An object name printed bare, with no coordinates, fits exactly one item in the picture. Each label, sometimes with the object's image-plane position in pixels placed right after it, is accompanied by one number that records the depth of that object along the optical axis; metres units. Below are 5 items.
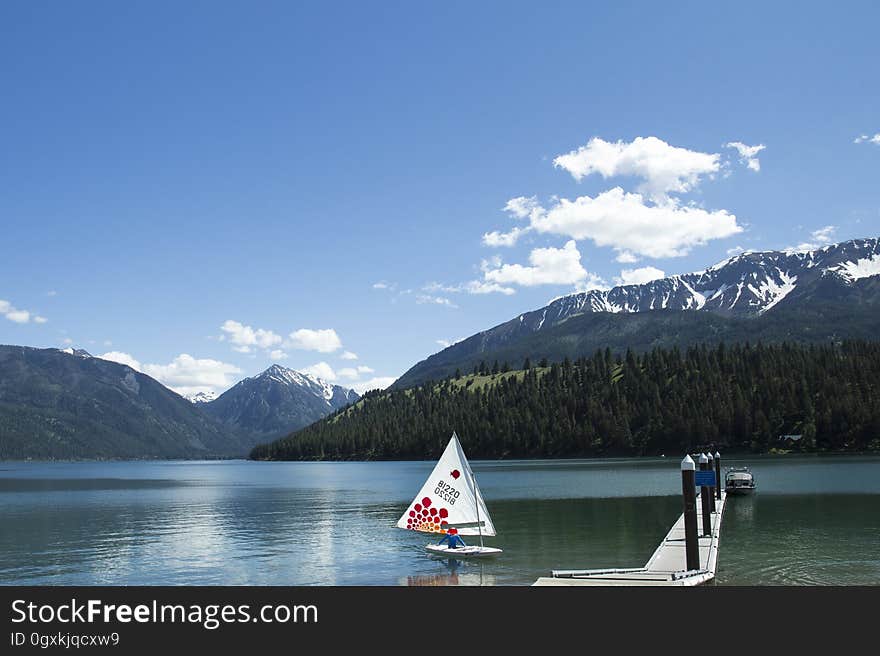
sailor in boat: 47.12
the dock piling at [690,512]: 36.81
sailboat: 46.62
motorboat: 89.50
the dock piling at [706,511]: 51.28
